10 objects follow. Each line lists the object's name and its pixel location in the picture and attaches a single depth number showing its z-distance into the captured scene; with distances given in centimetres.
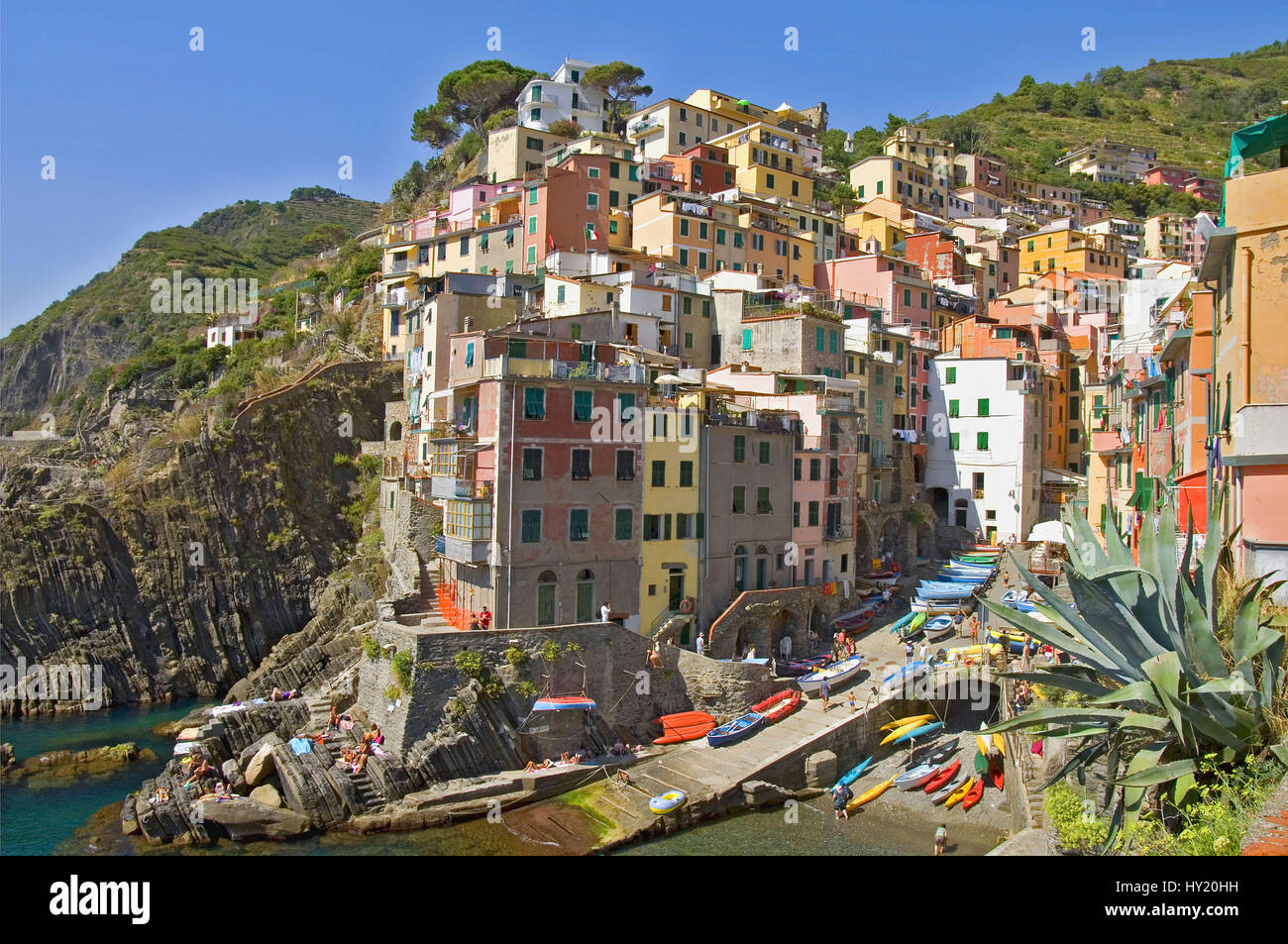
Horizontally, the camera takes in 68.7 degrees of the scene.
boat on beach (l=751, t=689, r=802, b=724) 3253
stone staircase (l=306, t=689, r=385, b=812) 2733
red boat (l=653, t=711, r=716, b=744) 3193
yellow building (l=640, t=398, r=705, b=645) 3500
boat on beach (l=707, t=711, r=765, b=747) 3120
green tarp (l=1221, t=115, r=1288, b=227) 1645
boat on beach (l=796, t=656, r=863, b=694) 3428
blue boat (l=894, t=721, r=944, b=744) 3169
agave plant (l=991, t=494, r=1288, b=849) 1216
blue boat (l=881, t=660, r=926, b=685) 3375
